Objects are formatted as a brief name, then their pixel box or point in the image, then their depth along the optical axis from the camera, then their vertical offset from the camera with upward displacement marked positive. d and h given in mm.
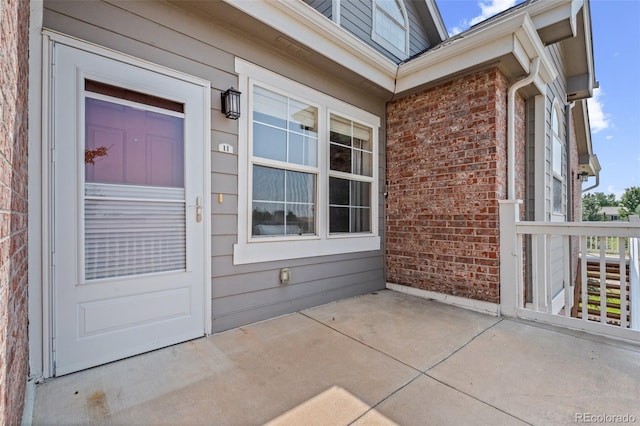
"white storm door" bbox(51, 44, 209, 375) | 2010 +49
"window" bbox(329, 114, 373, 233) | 3807 +531
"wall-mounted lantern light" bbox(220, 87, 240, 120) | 2670 +1040
